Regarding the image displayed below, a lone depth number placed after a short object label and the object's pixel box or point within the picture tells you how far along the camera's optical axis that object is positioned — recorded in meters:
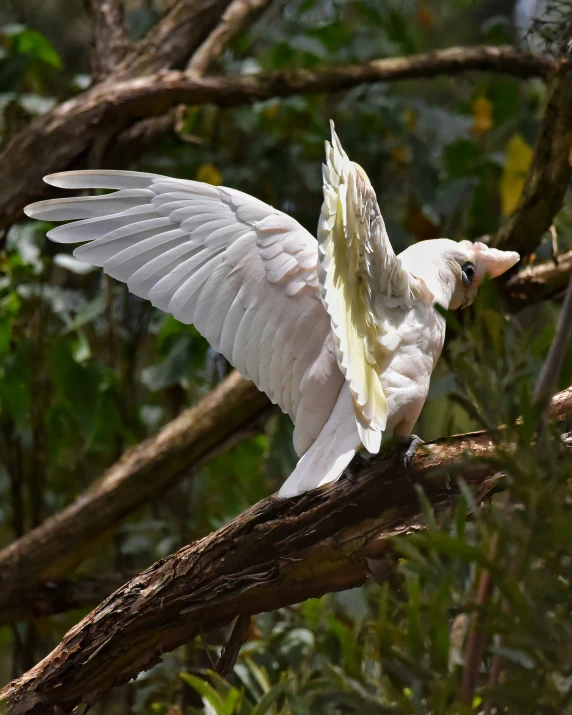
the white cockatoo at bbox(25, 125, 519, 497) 8.06
